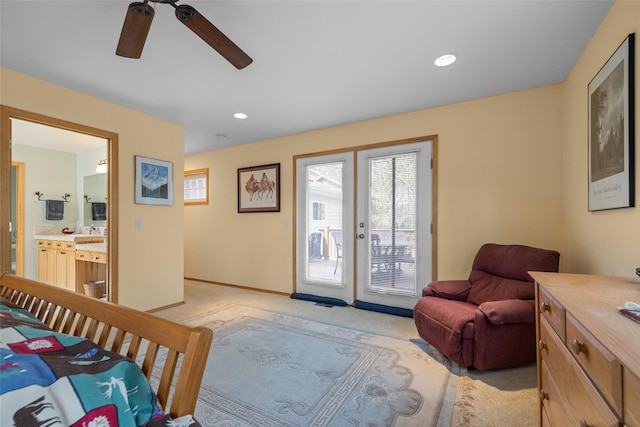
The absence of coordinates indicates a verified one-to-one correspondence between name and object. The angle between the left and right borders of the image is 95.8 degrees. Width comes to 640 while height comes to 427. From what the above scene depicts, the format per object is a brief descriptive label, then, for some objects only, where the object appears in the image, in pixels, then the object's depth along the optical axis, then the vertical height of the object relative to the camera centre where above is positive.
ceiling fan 1.45 +1.01
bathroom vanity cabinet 3.93 -0.65
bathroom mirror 5.10 +0.27
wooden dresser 0.66 -0.39
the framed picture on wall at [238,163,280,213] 4.39 +0.42
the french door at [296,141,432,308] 3.37 -0.12
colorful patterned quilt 0.58 -0.39
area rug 1.65 -1.15
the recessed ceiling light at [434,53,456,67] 2.24 +1.23
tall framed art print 1.52 +0.49
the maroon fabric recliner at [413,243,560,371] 2.04 -0.75
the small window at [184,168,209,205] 5.24 +0.53
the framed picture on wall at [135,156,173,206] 3.40 +0.41
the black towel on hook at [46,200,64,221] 4.84 +0.09
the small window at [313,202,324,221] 4.06 +0.05
